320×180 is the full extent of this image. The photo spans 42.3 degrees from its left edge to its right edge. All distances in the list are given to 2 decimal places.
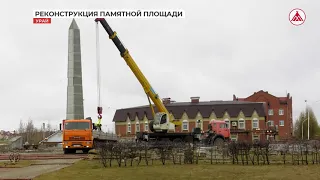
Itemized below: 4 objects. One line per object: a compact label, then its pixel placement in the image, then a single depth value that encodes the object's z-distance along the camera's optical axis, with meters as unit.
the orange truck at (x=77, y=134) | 30.28
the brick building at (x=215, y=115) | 66.56
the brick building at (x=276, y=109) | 81.38
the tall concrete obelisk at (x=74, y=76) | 46.28
